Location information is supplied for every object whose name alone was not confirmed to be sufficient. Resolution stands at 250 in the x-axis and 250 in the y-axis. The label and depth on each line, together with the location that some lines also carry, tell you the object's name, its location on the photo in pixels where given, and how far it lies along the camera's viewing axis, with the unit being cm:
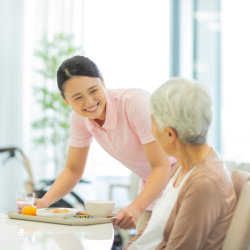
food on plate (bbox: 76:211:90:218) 289
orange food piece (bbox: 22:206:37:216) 296
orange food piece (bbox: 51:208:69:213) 293
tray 279
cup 306
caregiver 310
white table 243
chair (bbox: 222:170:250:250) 246
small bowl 289
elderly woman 244
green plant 659
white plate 289
